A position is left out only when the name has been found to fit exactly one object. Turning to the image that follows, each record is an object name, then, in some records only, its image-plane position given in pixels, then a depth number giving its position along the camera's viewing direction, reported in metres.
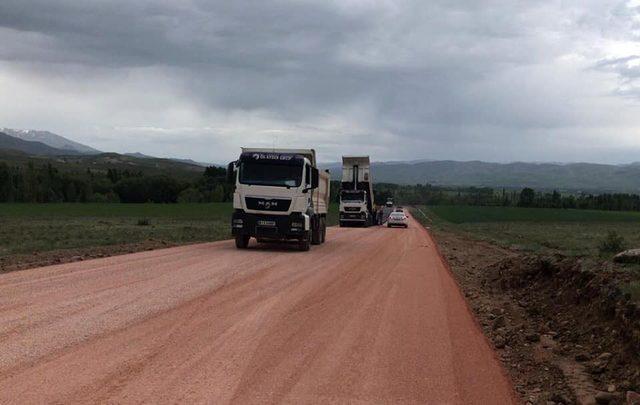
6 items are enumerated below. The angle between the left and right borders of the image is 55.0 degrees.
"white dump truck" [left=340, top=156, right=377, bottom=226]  48.38
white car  52.88
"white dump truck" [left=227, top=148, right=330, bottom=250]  21.05
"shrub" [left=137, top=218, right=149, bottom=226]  41.81
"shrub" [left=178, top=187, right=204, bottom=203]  108.56
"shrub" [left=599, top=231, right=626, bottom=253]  20.05
